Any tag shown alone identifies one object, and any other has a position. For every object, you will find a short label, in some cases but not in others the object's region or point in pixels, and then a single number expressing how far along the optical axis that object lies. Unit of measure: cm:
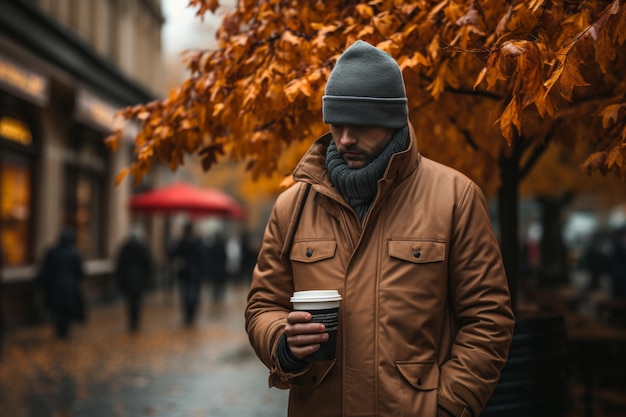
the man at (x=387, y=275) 258
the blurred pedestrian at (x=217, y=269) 2244
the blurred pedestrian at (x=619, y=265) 1820
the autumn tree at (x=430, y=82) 363
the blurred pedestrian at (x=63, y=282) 1302
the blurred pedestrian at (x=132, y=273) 1462
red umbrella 1938
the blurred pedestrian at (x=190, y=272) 1579
